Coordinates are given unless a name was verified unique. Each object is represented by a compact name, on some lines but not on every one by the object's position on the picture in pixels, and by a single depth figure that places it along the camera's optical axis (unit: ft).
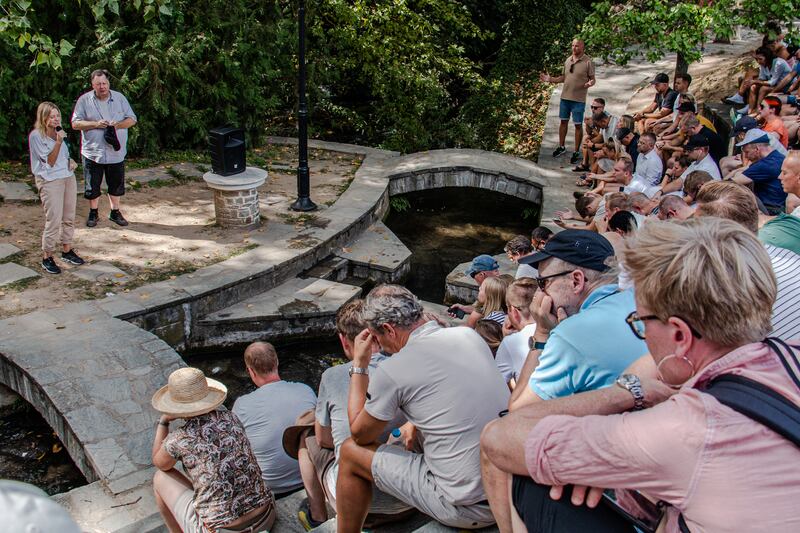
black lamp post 27.37
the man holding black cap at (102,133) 24.38
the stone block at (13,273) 21.95
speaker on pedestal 26.61
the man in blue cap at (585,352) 8.19
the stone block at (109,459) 14.58
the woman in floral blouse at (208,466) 11.24
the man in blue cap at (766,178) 20.56
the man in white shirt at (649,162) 26.85
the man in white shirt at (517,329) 12.77
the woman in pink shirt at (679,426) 5.28
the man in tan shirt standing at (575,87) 35.70
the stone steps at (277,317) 22.63
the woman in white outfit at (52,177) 21.20
